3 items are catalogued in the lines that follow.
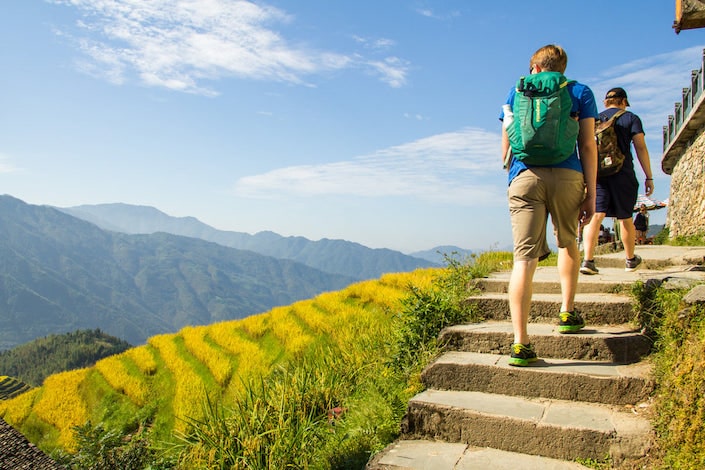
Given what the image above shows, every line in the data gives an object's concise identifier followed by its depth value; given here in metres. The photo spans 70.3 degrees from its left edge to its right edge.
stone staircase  2.97
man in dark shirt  5.18
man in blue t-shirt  3.53
